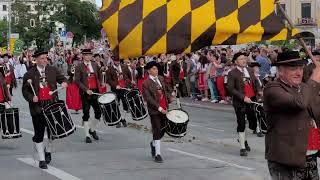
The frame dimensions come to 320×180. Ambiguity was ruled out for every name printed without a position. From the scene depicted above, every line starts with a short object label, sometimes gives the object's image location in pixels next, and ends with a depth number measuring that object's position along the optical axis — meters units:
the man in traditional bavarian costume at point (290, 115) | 5.46
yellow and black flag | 6.12
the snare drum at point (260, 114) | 11.47
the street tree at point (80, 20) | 55.03
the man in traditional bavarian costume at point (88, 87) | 13.16
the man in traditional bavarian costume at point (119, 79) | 16.78
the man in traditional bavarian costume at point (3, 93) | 12.59
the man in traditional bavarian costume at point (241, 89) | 11.18
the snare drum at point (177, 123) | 10.87
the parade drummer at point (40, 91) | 10.29
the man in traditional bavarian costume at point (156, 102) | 10.79
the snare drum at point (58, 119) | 10.23
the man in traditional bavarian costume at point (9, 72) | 22.04
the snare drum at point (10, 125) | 12.09
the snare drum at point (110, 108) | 13.19
